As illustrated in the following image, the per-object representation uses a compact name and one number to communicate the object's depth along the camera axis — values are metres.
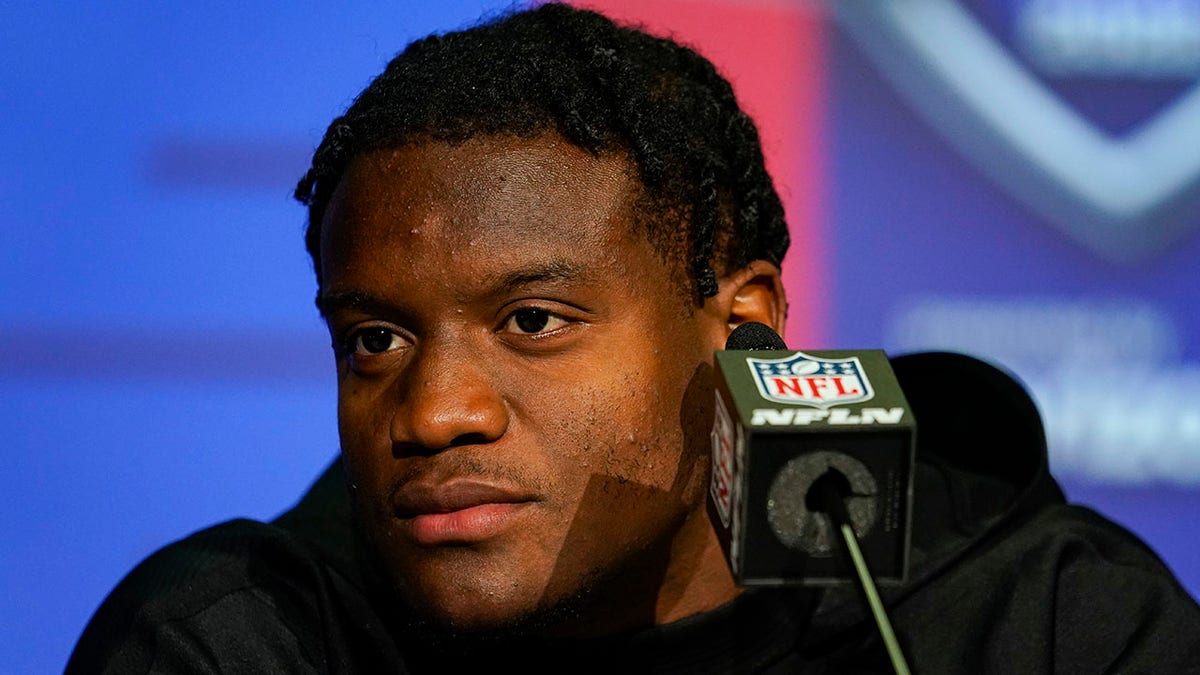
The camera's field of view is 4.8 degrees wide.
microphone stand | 5.06
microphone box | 5.08
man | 5.22
